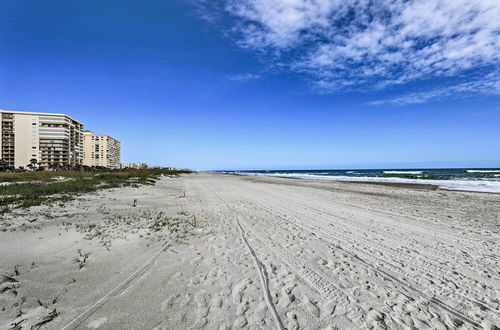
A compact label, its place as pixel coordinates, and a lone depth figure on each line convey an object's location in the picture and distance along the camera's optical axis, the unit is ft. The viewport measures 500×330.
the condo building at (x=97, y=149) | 410.52
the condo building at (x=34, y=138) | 267.39
